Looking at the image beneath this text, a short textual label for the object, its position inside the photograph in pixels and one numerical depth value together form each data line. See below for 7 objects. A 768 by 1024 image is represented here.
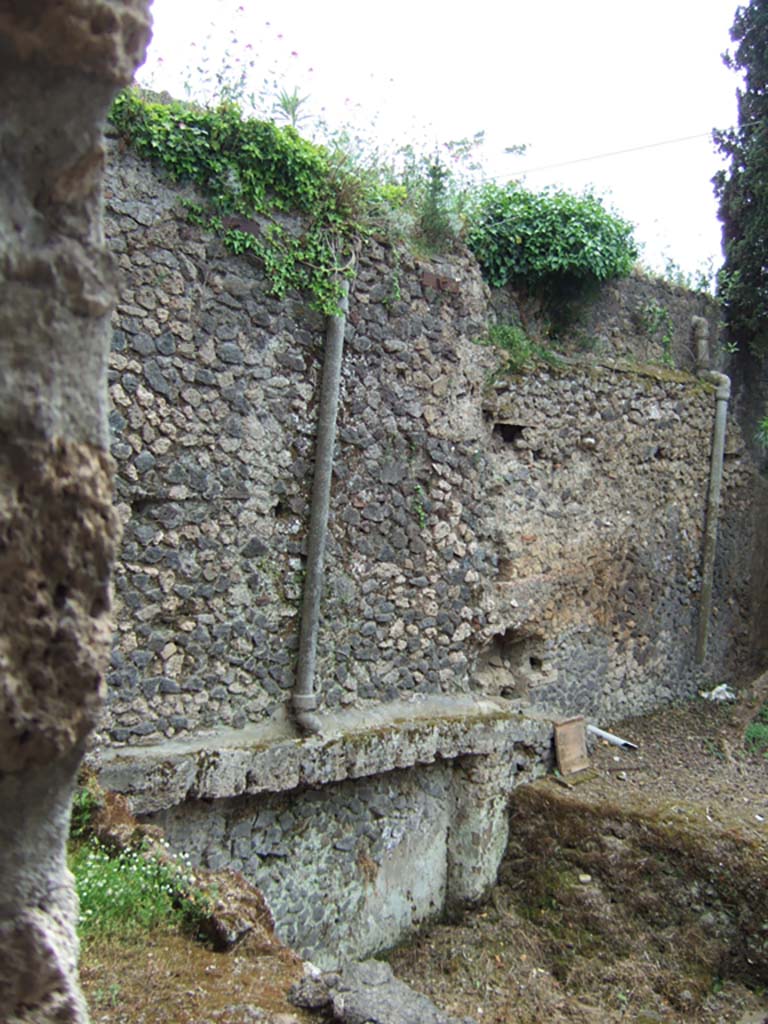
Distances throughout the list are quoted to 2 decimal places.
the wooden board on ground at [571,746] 8.11
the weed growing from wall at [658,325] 9.96
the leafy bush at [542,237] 8.53
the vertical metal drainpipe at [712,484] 10.42
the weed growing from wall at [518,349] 8.29
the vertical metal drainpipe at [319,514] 6.46
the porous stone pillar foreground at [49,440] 1.52
